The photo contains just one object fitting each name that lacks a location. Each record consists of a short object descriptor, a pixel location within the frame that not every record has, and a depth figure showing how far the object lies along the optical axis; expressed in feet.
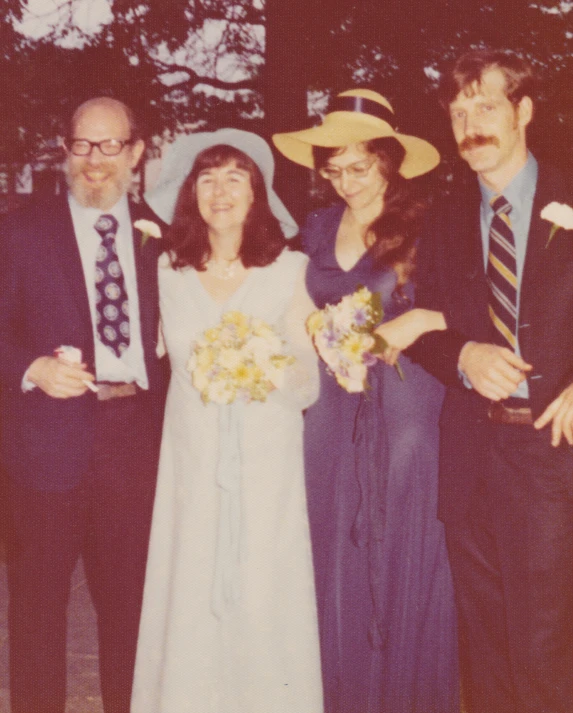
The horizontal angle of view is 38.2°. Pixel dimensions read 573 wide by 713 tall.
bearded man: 11.25
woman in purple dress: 11.82
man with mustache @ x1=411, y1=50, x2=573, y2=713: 9.66
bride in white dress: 11.02
